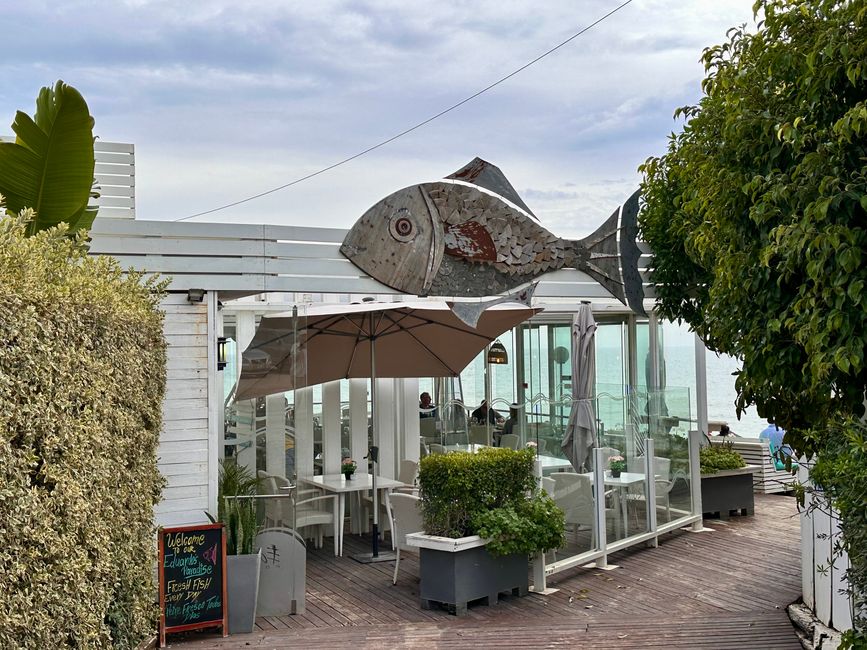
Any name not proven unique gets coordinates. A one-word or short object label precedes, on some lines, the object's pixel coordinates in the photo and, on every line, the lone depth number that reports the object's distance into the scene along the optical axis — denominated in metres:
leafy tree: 4.39
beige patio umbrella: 8.24
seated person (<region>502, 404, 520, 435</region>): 13.17
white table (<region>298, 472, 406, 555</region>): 10.20
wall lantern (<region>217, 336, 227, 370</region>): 8.48
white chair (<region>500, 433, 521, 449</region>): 11.31
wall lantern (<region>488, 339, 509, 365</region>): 16.30
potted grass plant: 7.43
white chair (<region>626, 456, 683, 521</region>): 10.41
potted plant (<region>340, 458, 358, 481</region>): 10.68
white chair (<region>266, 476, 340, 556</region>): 7.98
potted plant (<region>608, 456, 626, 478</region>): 10.05
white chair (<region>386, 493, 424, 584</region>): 8.78
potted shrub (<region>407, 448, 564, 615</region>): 7.85
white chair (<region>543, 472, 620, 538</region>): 9.28
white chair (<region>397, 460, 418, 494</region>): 11.25
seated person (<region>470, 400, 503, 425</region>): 15.44
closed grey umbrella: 9.64
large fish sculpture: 8.90
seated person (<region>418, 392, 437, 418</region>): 15.68
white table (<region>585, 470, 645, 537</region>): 9.87
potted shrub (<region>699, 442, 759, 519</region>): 11.84
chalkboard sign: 7.13
